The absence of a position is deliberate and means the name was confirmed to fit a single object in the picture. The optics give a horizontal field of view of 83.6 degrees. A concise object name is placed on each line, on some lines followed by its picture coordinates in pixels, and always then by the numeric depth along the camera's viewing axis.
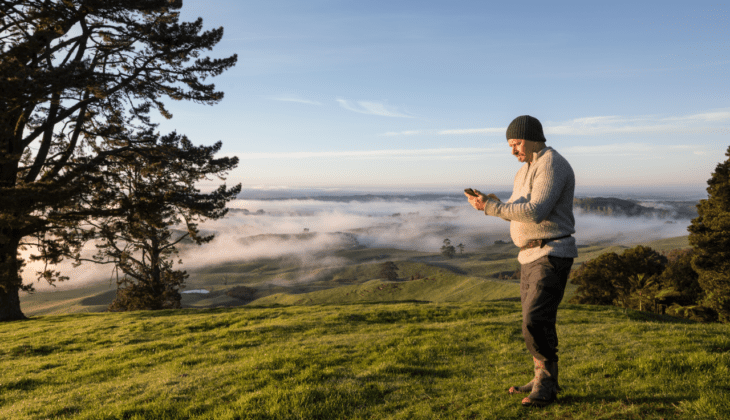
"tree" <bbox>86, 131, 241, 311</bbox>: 25.58
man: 5.17
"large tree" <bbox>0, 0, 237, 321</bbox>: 19.16
